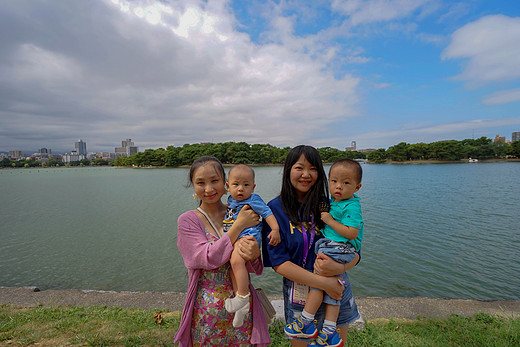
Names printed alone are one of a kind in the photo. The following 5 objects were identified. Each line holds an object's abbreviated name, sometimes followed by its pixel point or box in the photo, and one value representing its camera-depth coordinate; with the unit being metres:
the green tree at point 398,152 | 88.62
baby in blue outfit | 1.92
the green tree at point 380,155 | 95.62
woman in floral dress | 1.90
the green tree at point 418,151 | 84.88
